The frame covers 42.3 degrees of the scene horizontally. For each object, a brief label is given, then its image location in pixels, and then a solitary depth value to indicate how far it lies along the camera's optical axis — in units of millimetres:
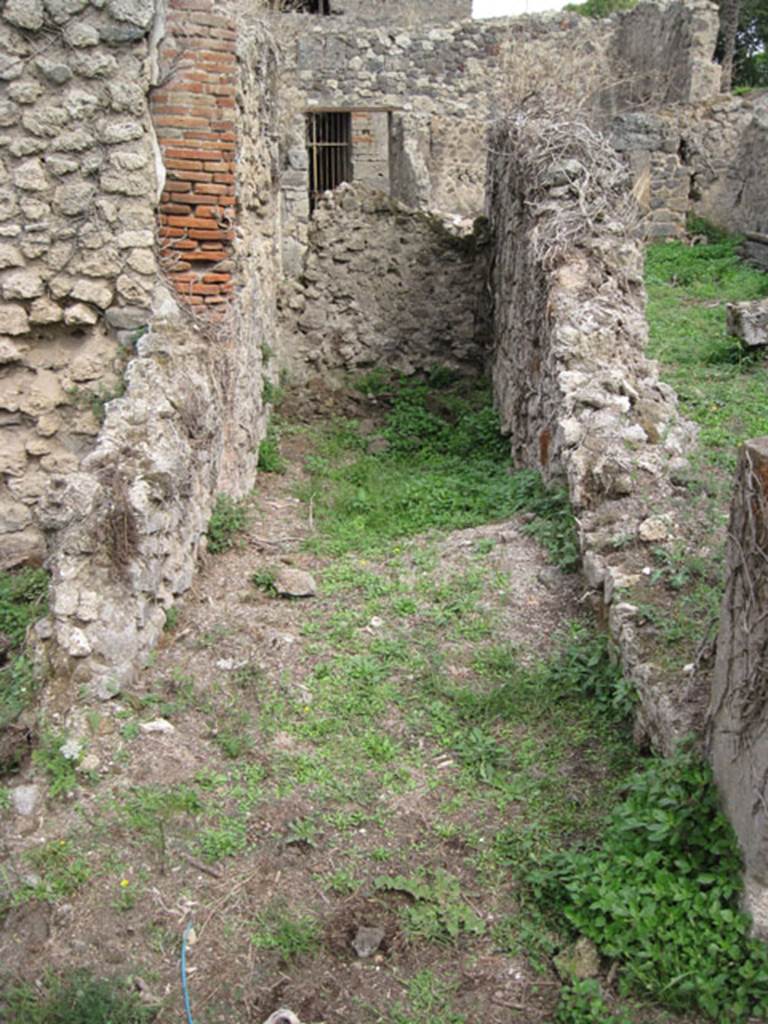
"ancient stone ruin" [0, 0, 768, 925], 4473
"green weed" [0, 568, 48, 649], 4969
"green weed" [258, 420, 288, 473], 7293
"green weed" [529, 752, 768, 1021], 2732
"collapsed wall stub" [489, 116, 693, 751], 4547
